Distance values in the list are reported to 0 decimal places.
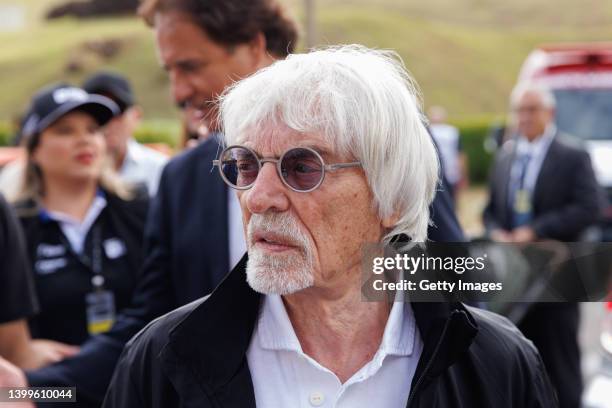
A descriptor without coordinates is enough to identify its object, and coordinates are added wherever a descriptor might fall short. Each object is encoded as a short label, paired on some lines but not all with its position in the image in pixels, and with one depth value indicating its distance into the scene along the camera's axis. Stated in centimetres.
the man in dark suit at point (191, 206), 279
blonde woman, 365
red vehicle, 1127
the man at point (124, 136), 625
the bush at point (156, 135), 2159
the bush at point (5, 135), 2350
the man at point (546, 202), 560
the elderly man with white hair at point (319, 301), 198
